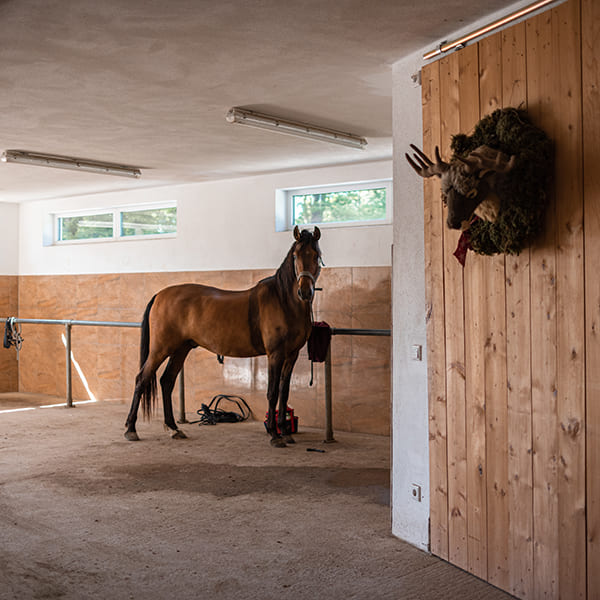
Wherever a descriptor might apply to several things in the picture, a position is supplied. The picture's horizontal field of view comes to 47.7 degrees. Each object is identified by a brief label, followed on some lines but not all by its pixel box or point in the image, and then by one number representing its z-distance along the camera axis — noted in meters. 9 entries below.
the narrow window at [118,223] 7.56
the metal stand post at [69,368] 6.90
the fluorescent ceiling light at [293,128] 4.24
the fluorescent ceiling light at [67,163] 5.60
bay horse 5.21
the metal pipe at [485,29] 2.44
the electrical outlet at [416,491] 3.12
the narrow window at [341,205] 6.04
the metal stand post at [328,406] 5.45
